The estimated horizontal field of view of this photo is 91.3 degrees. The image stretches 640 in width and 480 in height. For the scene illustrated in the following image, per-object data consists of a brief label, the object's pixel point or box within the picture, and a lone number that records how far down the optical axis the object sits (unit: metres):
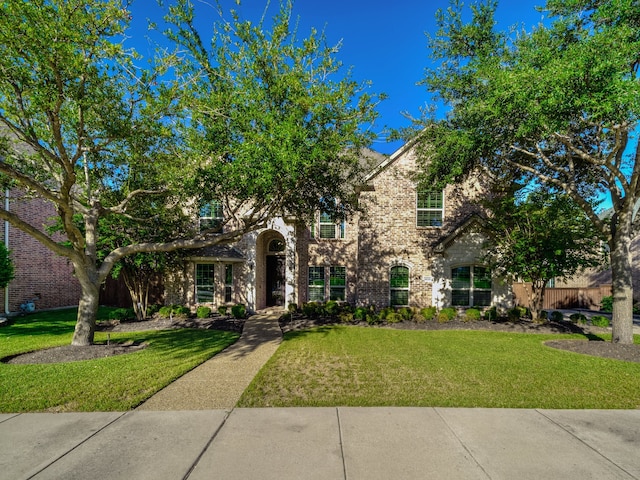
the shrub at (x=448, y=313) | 12.91
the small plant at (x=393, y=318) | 12.84
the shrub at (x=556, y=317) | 13.14
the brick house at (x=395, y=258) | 14.26
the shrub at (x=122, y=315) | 12.98
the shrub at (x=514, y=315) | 12.93
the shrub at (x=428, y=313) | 13.16
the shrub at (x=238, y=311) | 13.26
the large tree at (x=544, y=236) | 11.12
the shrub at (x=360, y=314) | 13.34
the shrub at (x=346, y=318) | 13.10
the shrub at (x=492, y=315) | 13.16
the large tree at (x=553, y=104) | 6.38
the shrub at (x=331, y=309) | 14.05
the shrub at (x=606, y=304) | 17.49
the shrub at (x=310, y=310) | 13.95
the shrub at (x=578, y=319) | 12.64
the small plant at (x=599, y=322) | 12.20
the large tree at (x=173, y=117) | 5.80
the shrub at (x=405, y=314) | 13.26
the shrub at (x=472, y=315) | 12.96
